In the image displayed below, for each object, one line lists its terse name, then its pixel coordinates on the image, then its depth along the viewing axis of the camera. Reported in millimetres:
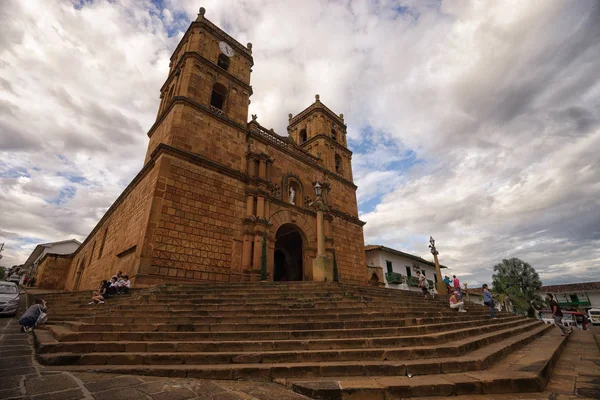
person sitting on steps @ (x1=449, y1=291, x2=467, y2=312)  9398
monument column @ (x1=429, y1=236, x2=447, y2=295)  18391
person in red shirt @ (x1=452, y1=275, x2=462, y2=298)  12364
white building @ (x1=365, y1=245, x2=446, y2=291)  26531
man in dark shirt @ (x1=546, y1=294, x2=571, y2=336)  9102
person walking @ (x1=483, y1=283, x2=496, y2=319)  10578
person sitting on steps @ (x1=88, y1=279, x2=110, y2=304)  8305
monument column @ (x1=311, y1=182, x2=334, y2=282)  11383
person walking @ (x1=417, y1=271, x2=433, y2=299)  13027
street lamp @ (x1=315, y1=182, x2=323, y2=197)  12383
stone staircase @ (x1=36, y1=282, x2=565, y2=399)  3713
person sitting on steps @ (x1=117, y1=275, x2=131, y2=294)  9148
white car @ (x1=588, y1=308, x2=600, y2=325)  27188
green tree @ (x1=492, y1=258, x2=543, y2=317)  31936
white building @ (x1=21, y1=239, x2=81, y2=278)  42844
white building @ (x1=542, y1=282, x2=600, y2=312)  37562
